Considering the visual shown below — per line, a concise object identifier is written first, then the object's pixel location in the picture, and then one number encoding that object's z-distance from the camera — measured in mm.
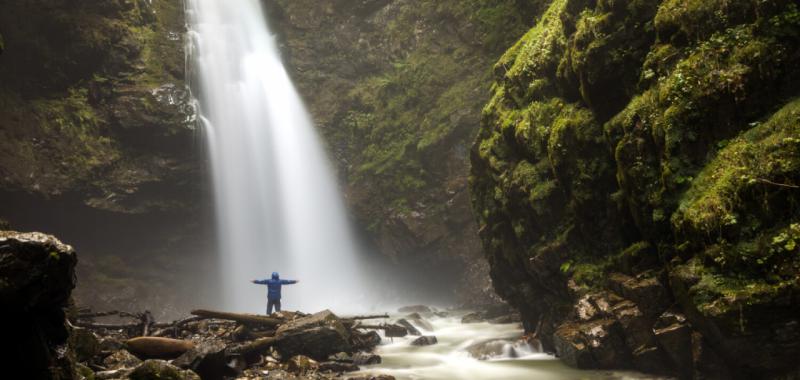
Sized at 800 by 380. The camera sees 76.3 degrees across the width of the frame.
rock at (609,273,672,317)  8031
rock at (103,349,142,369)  8196
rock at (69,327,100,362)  7830
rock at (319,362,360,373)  10250
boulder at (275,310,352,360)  11000
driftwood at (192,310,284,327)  12094
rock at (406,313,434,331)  16266
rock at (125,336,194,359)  9414
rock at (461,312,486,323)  16953
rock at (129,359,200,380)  6625
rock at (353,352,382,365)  11211
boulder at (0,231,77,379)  3986
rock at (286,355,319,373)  10062
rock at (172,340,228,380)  8616
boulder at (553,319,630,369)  8641
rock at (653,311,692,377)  7547
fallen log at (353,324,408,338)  14401
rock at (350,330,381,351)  12765
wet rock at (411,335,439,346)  13558
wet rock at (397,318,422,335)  14996
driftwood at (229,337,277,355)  10359
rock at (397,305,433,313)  20906
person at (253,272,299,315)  14789
